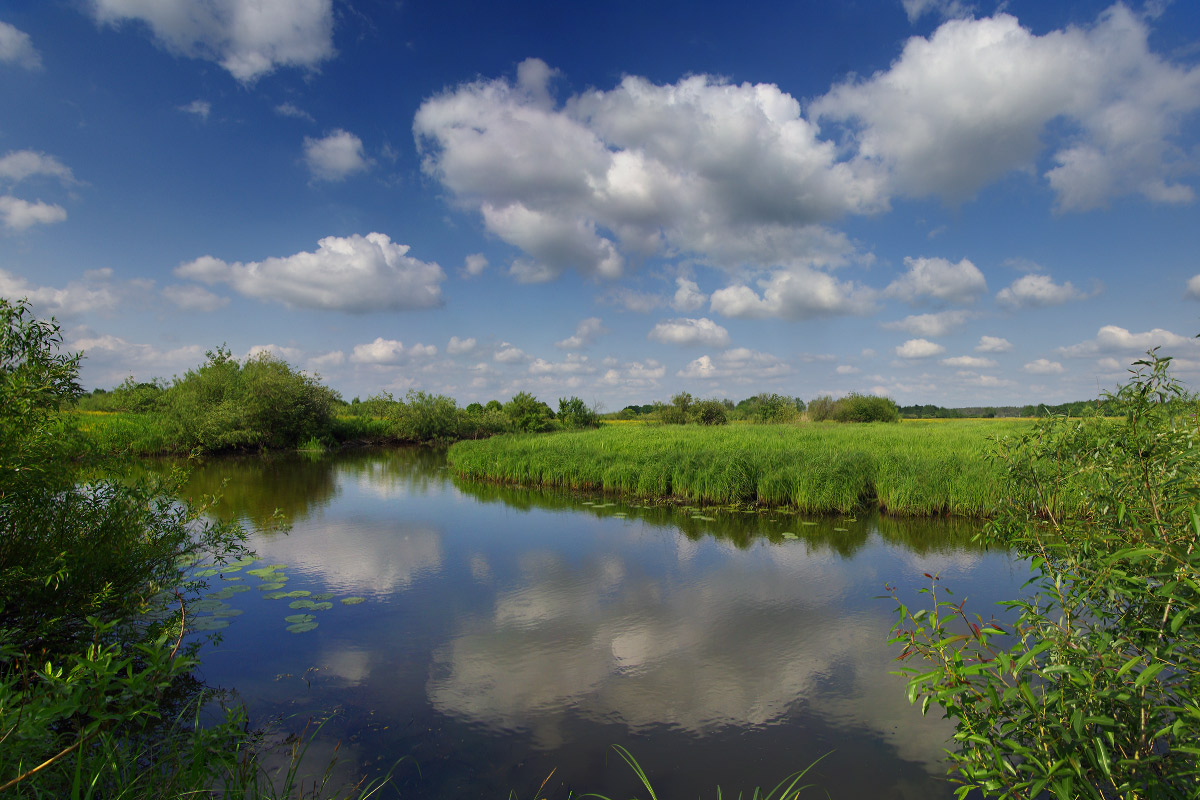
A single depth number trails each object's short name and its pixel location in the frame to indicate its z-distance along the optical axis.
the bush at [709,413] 39.09
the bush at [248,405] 27.38
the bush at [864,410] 39.75
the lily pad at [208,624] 6.20
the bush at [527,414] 43.09
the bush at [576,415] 44.32
